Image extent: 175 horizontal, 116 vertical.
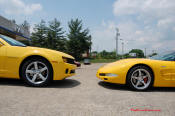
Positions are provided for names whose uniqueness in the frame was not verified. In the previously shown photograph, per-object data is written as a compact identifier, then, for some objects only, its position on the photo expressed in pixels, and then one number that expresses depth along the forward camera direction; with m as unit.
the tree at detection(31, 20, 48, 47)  27.06
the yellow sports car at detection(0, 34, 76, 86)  2.70
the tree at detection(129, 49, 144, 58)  102.91
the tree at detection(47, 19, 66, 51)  27.12
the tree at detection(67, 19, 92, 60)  28.12
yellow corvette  2.66
